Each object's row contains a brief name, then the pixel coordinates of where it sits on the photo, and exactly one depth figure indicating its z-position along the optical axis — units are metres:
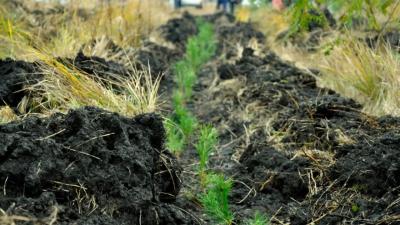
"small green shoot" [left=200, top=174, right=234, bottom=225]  3.29
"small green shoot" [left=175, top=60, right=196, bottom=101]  6.58
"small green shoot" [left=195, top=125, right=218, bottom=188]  3.97
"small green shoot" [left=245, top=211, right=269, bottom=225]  3.04
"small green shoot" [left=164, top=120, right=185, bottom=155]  4.48
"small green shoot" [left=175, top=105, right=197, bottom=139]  5.02
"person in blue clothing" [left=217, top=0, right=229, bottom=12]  24.63
